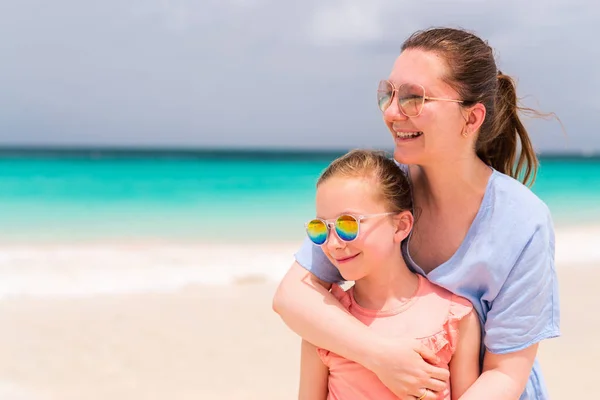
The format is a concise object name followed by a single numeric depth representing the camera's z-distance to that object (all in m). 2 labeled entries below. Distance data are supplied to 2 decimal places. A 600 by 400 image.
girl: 2.41
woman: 2.36
